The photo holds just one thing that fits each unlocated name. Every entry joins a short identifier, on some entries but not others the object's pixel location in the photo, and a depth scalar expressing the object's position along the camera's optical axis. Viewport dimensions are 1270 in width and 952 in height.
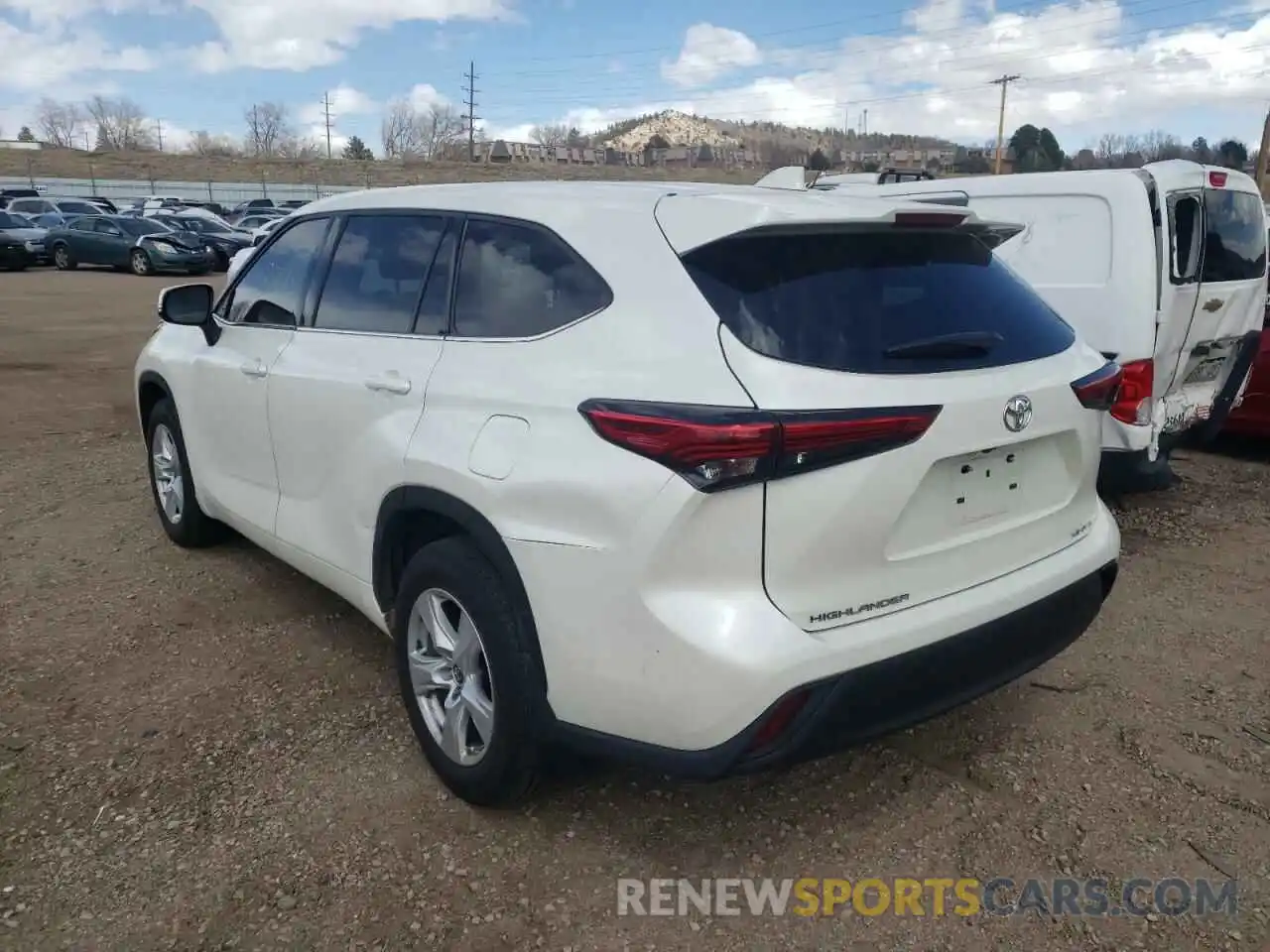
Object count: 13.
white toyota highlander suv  2.21
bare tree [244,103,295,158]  111.19
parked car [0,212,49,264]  24.41
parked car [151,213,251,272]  25.19
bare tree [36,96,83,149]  112.56
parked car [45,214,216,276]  23.73
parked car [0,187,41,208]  34.09
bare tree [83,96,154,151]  110.56
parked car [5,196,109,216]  31.14
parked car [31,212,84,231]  27.17
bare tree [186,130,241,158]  104.72
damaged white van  4.99
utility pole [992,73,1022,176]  61.01
